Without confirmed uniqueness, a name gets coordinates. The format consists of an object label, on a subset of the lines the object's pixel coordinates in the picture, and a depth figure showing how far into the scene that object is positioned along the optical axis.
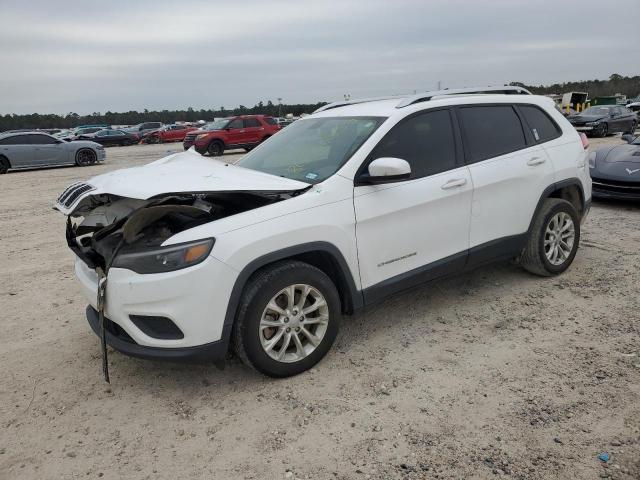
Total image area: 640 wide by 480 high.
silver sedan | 17.30
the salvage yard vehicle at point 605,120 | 20.84
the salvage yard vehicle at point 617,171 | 7.38
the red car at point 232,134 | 21.30
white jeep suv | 2.93
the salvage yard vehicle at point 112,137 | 34.19
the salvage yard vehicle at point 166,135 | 35.59
